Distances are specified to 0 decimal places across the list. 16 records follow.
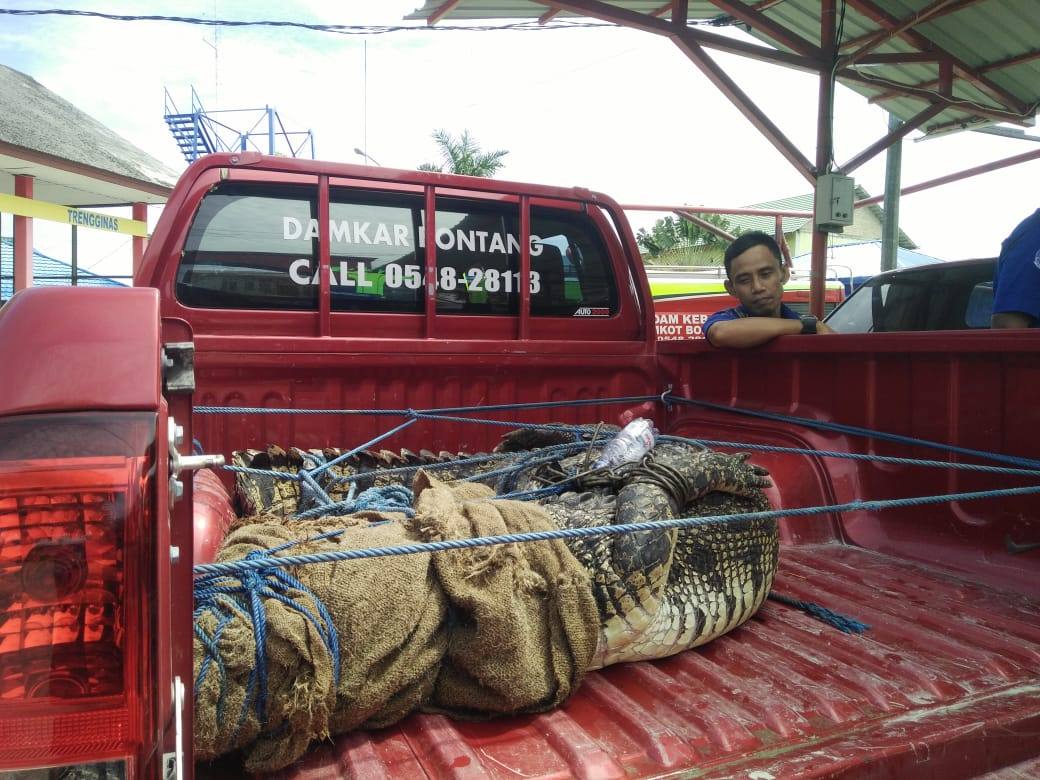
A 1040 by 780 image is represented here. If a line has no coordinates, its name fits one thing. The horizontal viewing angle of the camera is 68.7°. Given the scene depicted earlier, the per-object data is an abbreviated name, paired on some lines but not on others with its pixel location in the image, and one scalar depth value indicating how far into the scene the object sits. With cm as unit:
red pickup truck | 75
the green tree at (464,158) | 2858
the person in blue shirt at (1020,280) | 274
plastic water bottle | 207
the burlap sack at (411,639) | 116
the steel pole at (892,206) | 875
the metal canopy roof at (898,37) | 557
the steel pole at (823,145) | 581
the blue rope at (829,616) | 180
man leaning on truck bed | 335
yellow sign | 1159
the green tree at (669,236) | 3138
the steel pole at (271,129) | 2292
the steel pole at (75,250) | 1412
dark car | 456
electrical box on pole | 607
